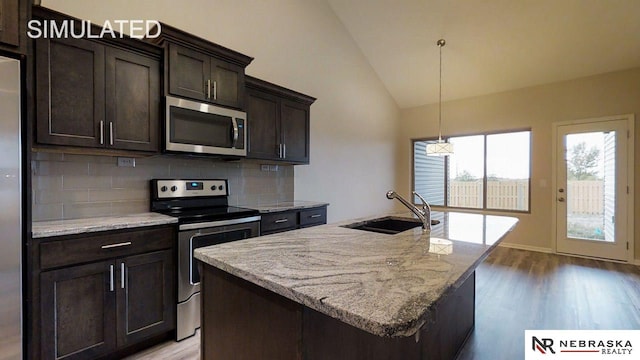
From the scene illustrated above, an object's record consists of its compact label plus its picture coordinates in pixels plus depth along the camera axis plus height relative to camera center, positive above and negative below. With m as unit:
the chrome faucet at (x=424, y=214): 1.73 -0.23
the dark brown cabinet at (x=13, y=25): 1.40 +0.75
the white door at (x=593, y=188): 4.06 -0.16
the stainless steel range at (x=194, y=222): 2.08 -0.35
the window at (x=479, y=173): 4.91 +0.07
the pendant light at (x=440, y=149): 3.14 +0.30
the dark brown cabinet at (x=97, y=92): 1.70 +0.55
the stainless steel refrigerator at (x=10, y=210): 1.36 -0.16
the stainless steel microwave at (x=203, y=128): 2.20 +0.40
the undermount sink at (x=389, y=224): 1.98 -0.35
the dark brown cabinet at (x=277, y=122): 2.89 +0.59
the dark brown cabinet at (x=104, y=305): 1.60 -0.79
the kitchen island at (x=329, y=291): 0.71 -0.31
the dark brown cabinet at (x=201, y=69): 2.16 +0.87
